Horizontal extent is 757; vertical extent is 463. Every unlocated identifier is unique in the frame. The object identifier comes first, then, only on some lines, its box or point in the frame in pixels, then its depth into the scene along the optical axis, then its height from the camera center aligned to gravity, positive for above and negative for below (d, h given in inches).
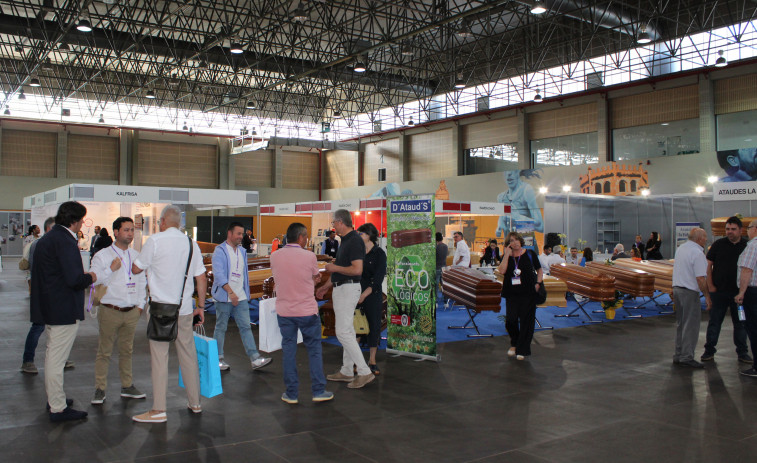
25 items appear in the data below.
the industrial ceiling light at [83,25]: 529.3 +182.7
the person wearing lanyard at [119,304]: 190.7 -20.1
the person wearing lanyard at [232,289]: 243.0 -19.6
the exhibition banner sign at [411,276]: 265.4 -16.6
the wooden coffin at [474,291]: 335.3 -30.0
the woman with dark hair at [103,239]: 417.7 +0.2
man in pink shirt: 191.2 -21.0
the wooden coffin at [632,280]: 423.8 -30.7
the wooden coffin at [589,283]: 392.5 -30.1
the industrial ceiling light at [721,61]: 646.2 +180.3
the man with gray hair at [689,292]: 254.2 -23.5
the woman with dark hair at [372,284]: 239.5 -17.9
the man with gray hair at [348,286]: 211.0 -16.7
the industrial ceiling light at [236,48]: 629.0 +191.9
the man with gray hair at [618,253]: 544.7 -15.0
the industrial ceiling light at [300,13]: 625.0 +226.7
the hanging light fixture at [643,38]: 586.6 +186.2
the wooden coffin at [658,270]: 465.4 -26.3
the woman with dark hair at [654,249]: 592.6 -12.8
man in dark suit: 170.2 -15.9
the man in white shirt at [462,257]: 467.5 -14.9
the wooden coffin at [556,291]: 383.6 -33.8
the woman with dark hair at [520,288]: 274.2 -22.8
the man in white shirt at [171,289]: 173.5 -14.1
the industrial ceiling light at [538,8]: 519.8 +190.3
